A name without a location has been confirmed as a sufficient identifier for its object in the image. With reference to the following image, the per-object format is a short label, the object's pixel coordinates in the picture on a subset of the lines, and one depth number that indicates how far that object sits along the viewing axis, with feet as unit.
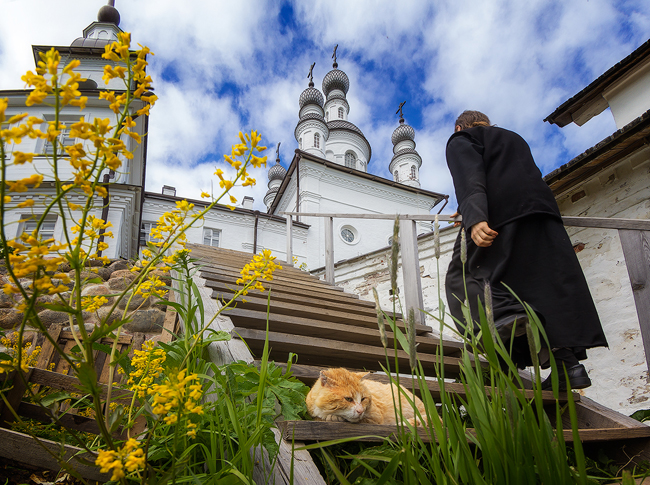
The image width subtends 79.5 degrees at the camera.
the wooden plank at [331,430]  3.62
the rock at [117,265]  20.18
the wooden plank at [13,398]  5.57
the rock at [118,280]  18.19
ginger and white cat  4.50
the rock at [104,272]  19.40
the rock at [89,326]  14.37
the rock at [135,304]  16.20
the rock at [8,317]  14.42
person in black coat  6.03
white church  38.78
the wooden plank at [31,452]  3.74
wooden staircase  4.92
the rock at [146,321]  15.57
